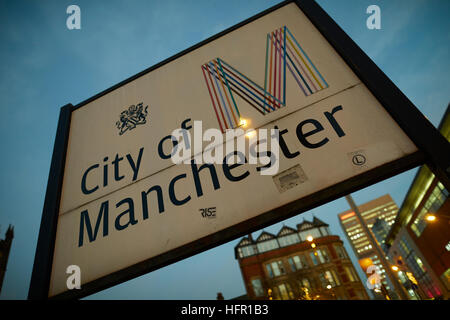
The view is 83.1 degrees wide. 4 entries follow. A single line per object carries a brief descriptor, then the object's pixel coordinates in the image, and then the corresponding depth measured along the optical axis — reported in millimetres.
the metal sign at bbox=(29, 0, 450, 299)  1464
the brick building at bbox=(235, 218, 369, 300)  37250
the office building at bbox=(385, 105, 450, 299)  28734
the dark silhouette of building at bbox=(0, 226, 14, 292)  44916
